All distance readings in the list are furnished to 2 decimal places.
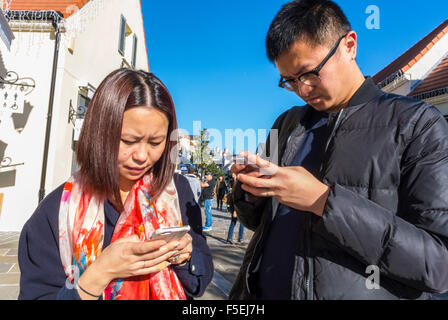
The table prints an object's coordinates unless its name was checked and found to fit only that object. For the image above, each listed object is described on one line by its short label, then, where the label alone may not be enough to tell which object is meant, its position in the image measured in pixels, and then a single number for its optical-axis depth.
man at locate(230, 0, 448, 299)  0.85
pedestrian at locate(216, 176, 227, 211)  13.87
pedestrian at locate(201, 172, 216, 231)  8.59
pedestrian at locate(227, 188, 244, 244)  6.82
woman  1.12
